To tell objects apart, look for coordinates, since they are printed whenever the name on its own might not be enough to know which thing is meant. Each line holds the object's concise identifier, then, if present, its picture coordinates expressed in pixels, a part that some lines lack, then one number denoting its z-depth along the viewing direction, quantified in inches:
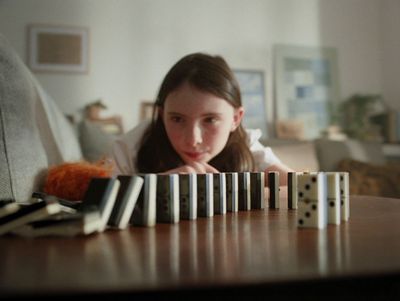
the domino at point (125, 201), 21.5
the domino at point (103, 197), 20.4
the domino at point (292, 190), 31.4
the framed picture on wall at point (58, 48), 121.0
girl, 39.7
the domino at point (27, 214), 18.8
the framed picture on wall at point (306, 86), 136.7
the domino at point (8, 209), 20.1
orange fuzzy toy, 38.0
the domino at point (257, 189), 30.5
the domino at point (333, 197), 22.5
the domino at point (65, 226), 18.7
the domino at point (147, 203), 22.7
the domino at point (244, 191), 29.9
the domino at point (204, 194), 26.3
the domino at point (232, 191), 28.9
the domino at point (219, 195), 27.8
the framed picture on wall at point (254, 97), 133.1
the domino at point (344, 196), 24.6
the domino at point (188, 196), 25.0
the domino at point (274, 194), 31.5
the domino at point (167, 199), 23.6
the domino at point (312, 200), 21.7
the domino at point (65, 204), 24.1
